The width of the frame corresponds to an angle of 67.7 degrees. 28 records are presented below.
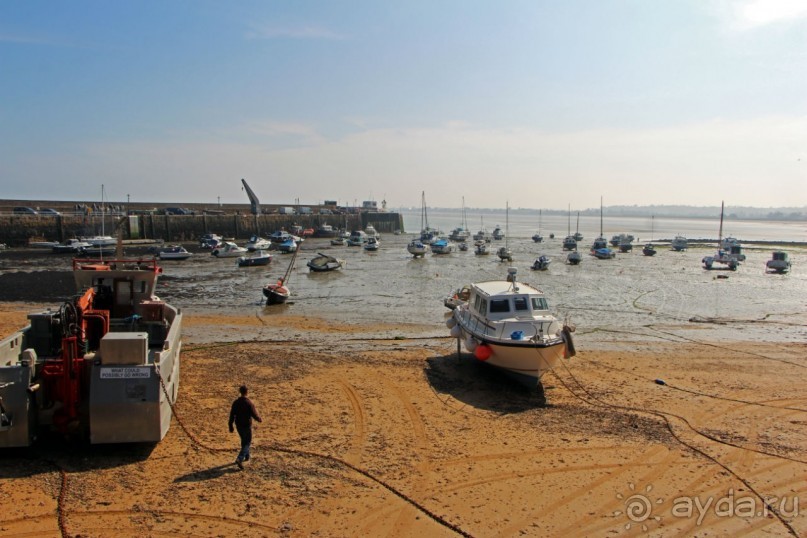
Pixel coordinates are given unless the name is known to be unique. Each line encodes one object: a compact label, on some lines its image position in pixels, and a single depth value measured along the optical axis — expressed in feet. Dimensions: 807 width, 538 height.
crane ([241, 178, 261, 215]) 357.04
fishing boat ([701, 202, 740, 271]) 201.85
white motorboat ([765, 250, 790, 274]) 191.11
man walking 32.78
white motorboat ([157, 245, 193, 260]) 195.83
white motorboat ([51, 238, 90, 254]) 203.31
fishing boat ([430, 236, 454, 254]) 260.42
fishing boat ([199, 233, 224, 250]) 244.01
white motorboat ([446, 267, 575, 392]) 50.70
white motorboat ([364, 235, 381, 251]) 264.60
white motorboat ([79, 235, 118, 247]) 209.26
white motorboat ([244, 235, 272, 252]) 226.99
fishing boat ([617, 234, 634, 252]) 288.30
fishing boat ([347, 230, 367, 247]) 295.07
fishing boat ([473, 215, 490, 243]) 346.21
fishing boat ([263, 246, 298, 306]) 111.14
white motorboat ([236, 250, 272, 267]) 185.89
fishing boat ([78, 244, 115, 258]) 197.47
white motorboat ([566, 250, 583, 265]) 216.95
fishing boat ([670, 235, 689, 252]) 292.40
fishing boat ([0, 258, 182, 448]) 31.58
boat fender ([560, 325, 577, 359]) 51.86
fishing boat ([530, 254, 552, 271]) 194.90
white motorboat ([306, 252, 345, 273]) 173.17
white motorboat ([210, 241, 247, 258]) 212.84
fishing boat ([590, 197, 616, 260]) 242.13
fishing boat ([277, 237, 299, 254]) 242.37
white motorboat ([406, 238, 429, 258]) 236.55
